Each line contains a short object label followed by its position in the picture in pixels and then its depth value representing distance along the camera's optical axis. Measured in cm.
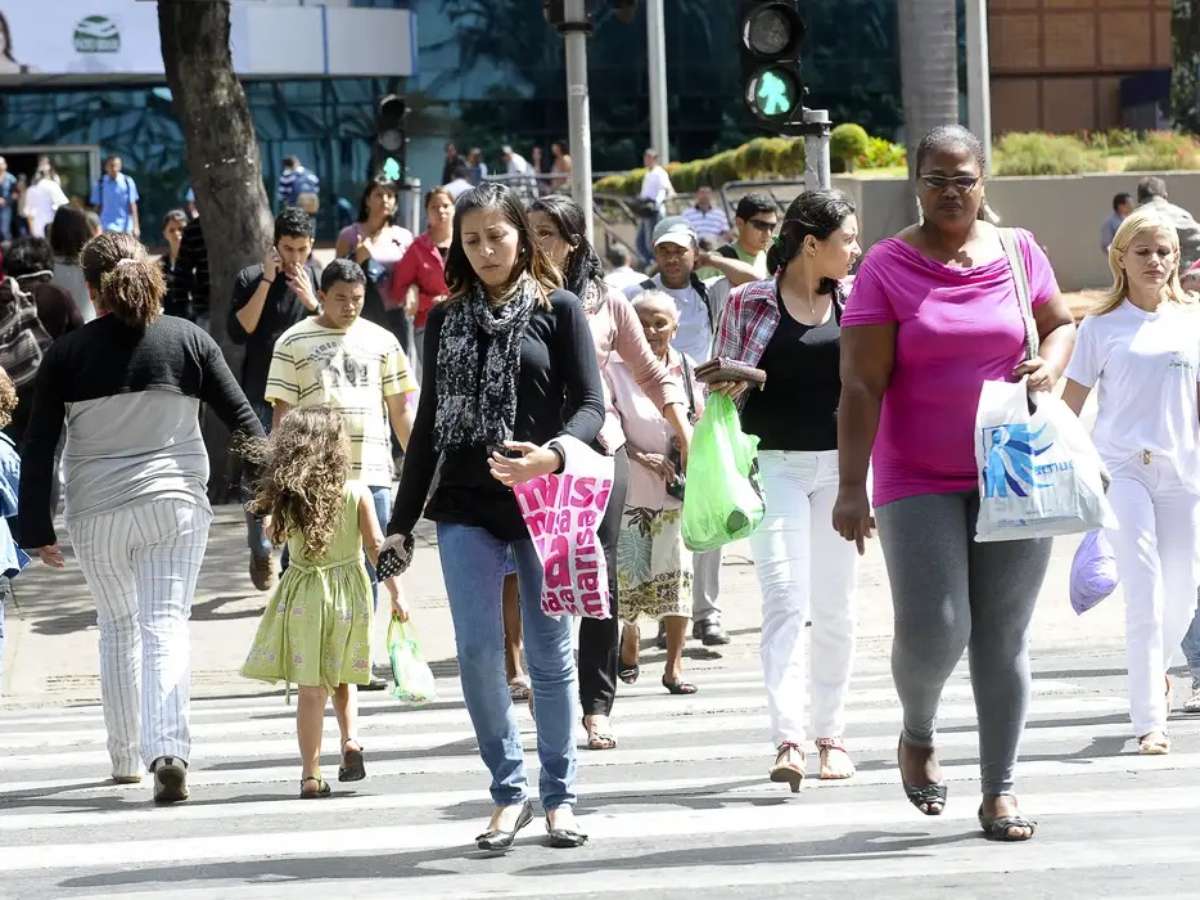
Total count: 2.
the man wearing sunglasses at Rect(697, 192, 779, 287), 1216
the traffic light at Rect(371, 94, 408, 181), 2328
